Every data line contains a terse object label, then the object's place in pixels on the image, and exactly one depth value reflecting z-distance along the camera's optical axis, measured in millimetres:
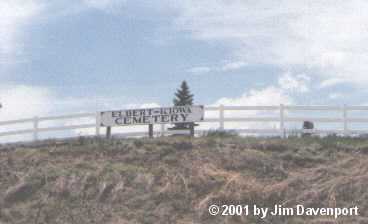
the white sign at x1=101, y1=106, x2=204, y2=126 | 32250
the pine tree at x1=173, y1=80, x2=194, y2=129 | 52128
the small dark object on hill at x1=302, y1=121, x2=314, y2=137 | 31375
